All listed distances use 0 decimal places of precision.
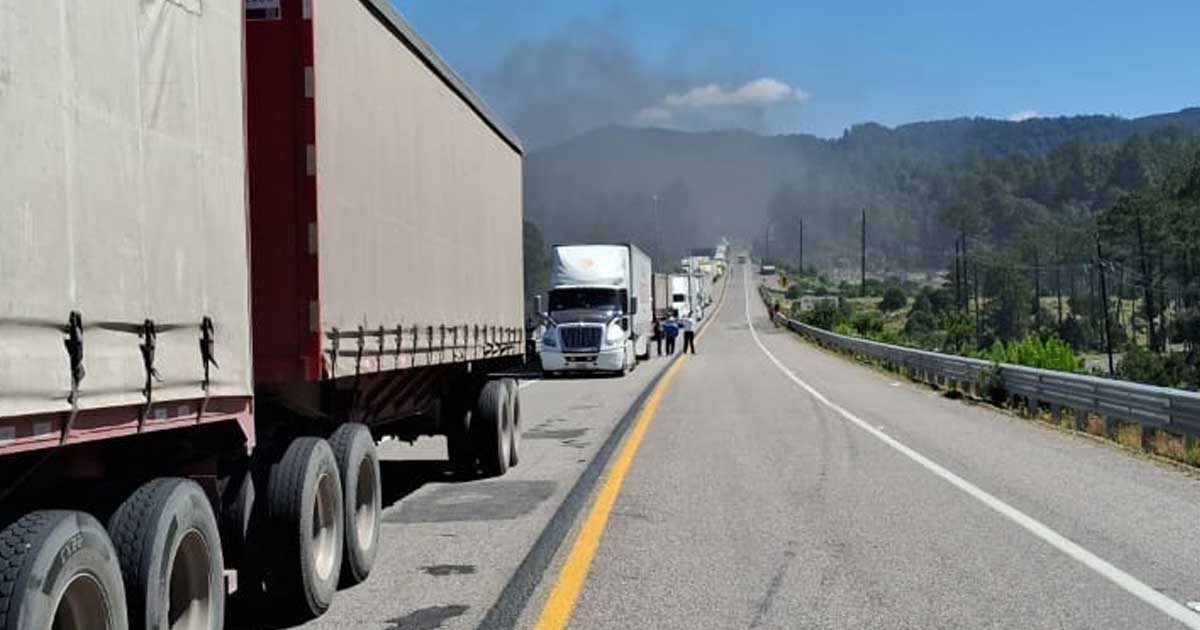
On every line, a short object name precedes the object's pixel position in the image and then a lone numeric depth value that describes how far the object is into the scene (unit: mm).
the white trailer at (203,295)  3963
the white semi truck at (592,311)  34688
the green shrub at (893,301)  149250
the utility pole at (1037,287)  122962
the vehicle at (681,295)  70969
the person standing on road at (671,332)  51250
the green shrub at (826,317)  73688
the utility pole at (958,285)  131000
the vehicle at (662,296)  54562
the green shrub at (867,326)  64356
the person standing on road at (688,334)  51062
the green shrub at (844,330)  61616
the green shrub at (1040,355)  26250
